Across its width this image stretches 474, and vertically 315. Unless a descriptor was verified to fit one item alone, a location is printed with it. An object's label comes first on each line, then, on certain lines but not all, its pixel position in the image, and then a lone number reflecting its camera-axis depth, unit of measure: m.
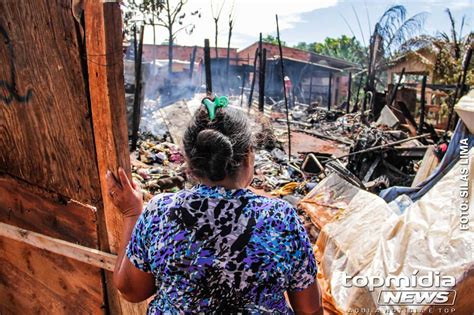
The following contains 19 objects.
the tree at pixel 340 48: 41.14
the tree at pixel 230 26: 25.08
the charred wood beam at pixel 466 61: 8.47
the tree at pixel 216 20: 25.27
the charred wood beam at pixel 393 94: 13.16
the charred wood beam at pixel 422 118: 10.13
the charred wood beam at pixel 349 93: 18.44
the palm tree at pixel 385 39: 18.06
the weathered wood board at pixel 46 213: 1.63
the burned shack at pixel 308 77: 26.50
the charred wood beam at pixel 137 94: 8.62
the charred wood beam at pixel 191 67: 21.10
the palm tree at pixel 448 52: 15.32
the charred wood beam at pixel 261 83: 11.55
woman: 1.07
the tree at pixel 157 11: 22.38
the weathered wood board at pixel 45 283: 1.75
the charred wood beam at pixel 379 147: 6.58
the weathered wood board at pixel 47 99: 1.42
